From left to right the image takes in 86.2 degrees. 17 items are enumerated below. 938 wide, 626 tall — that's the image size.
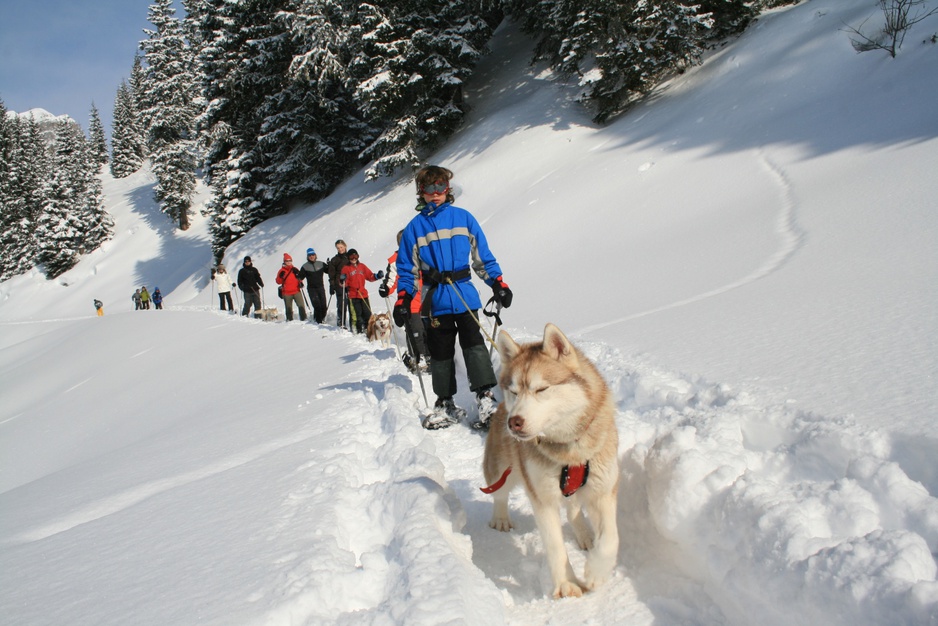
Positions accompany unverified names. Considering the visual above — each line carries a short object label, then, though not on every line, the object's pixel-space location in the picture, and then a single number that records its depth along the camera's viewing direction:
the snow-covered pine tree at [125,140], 66.31
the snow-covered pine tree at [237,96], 24.47
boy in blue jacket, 4.32
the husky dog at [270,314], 16.59
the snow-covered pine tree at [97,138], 77.31
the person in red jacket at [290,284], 14.61
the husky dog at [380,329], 9.66
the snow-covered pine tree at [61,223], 44.91
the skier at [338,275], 12.02
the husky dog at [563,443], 2.41
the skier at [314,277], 13.37
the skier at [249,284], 17.14
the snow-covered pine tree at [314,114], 20.94
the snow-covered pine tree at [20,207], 49.44
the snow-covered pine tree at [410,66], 19.50
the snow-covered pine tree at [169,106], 39.62
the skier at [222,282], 21.17
